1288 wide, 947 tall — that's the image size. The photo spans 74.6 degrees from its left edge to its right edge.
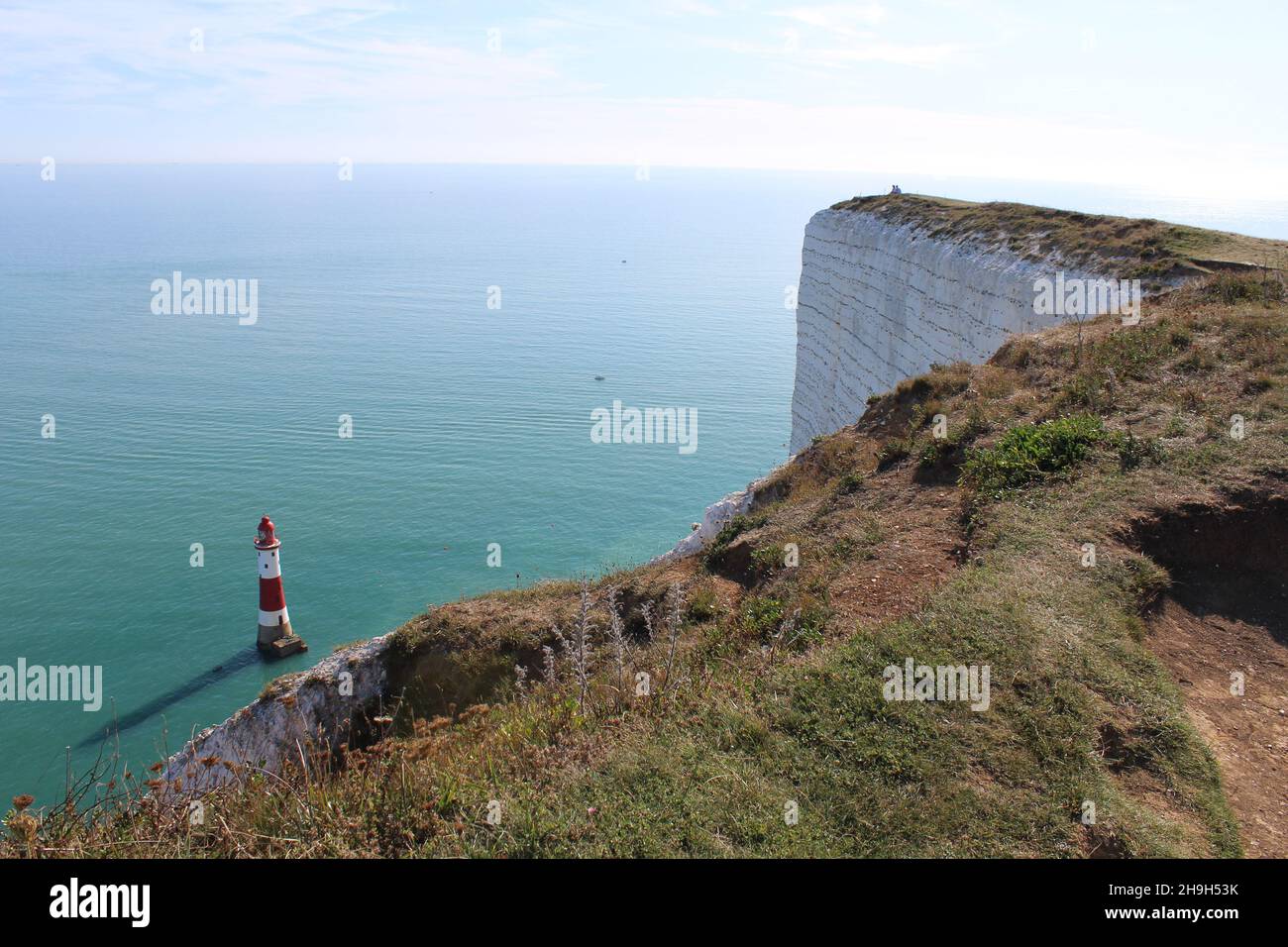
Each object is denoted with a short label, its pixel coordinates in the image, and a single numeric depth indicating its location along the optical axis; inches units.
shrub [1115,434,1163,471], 429.4
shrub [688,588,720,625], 432.8
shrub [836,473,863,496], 534.9
